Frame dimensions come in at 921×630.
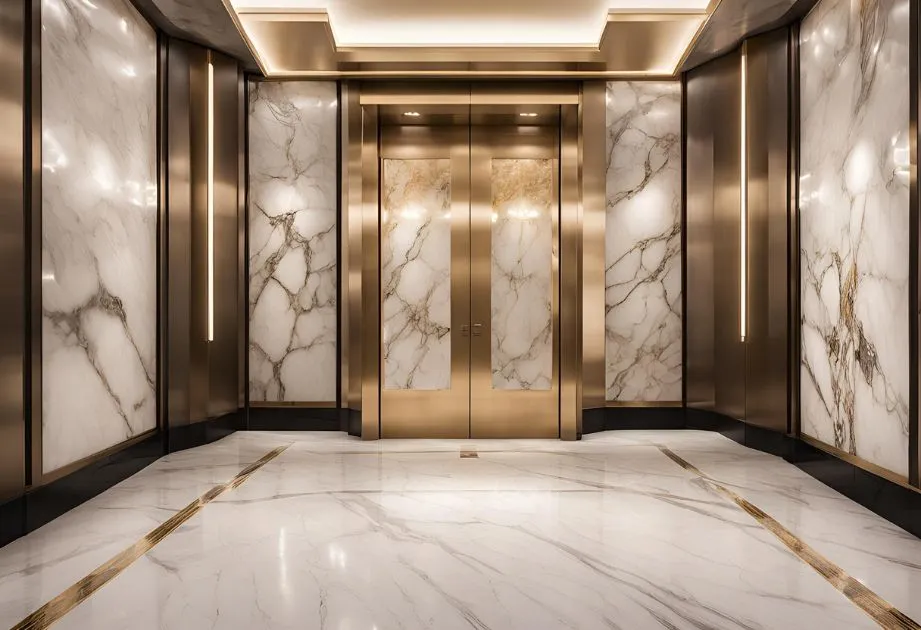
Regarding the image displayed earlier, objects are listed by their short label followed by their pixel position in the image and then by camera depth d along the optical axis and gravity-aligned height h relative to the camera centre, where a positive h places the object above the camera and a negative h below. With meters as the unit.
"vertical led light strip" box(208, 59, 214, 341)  5.14 +1.21
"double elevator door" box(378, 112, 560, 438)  5.70 +0.39
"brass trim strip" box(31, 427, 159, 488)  3.29 -0.87
